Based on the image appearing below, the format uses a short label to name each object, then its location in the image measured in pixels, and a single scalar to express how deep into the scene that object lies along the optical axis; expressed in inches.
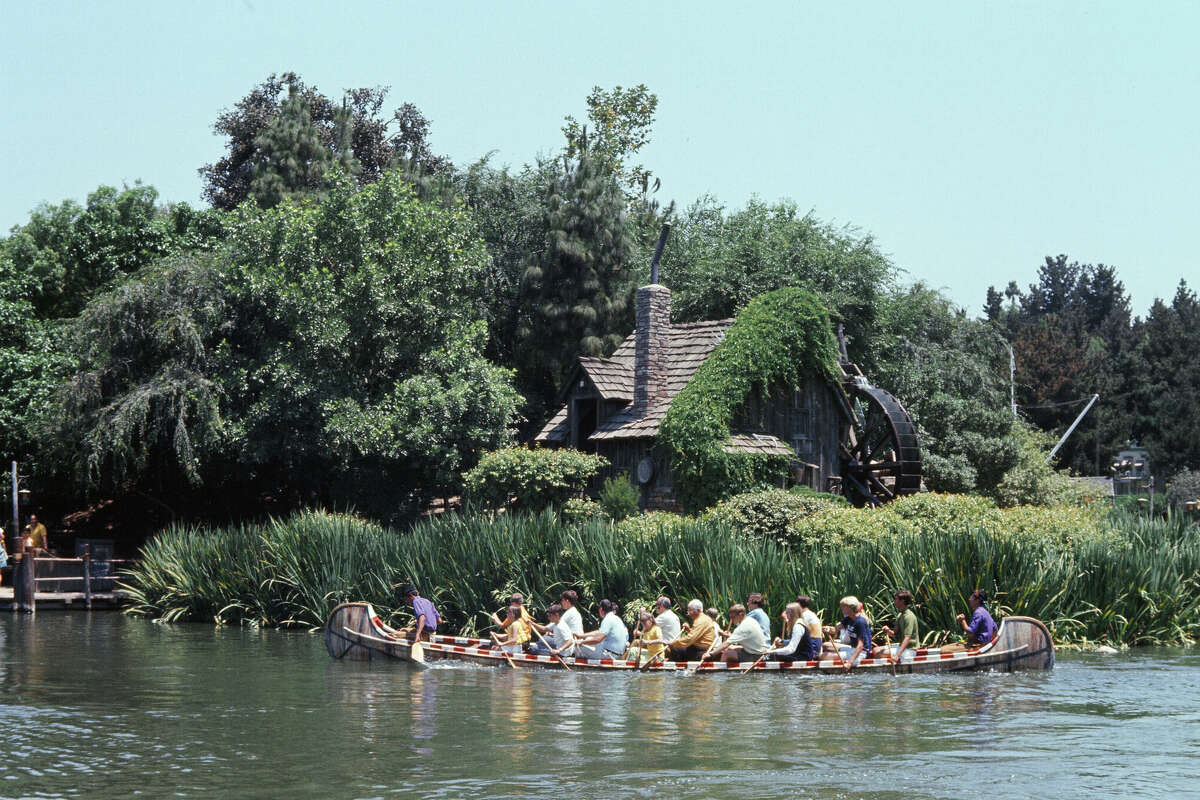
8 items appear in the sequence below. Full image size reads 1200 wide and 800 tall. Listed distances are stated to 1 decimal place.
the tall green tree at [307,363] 1571.1
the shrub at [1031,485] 2092.8
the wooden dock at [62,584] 1530.5
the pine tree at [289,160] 1985.7
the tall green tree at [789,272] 1935.3
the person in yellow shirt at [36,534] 1631.4
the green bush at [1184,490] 2874.0
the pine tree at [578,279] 2058.3
